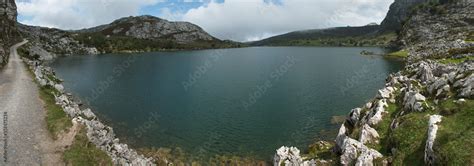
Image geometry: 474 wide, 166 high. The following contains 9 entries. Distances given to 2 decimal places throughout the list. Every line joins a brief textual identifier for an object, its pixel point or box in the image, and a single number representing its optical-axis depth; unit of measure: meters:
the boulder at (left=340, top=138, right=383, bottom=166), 23.08
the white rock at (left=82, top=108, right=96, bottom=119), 50.58
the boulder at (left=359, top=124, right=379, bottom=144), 27.40
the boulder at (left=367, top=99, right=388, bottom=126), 31.25
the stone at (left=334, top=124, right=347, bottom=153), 28.51
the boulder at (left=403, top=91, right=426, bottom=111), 28.58
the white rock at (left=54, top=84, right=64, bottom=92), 66.69
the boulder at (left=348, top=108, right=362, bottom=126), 37.06
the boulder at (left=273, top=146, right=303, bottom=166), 30.67
